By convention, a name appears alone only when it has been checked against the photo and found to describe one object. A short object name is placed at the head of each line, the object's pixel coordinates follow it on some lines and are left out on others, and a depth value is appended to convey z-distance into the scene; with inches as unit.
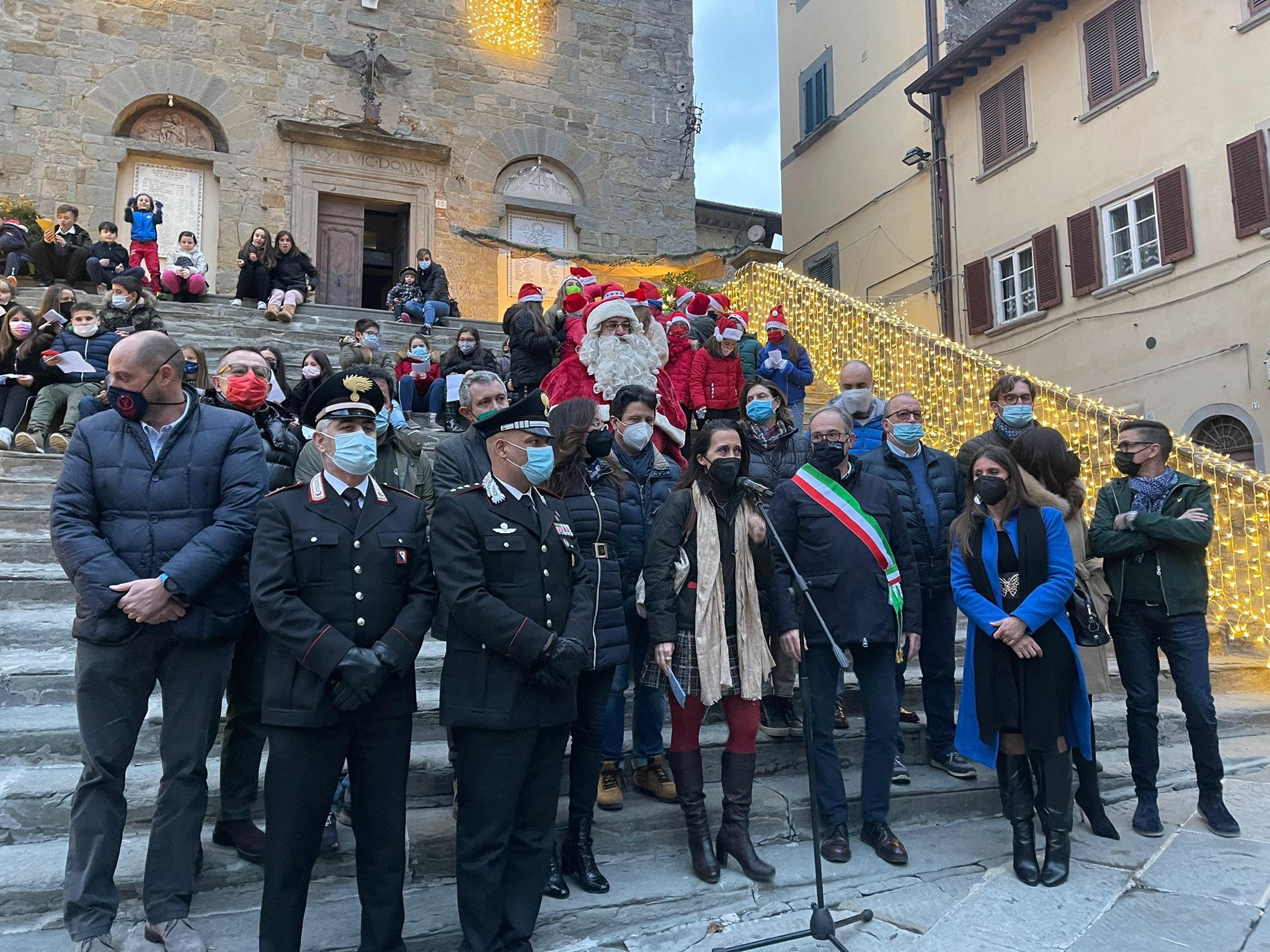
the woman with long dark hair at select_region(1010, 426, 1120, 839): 169.2
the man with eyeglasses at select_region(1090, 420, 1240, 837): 169.2
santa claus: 234.1
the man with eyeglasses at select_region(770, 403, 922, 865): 156.7
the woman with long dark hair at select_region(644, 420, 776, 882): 149.0
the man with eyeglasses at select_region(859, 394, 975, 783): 187.2
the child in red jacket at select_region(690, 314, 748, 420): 288.4
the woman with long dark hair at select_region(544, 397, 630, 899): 140.9
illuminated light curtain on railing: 279.6
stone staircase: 132.6
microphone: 142.0
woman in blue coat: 152.9
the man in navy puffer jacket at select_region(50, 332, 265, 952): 119.7
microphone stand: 124.3
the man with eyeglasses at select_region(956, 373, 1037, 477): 200.7
